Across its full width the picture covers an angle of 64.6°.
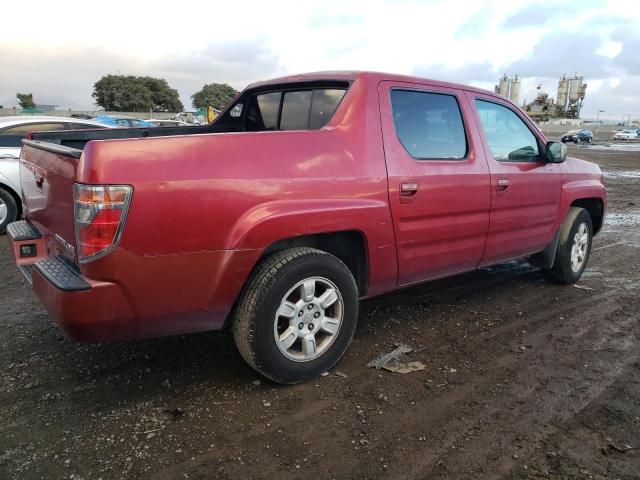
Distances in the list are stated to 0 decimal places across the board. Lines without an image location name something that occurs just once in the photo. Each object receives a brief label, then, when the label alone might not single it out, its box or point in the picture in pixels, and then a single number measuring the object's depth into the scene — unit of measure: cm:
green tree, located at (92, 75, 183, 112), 7356
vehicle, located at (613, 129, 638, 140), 6003
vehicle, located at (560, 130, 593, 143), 4900
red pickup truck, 242
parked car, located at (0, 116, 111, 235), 701
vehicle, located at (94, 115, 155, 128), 1718
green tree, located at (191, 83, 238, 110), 8954
